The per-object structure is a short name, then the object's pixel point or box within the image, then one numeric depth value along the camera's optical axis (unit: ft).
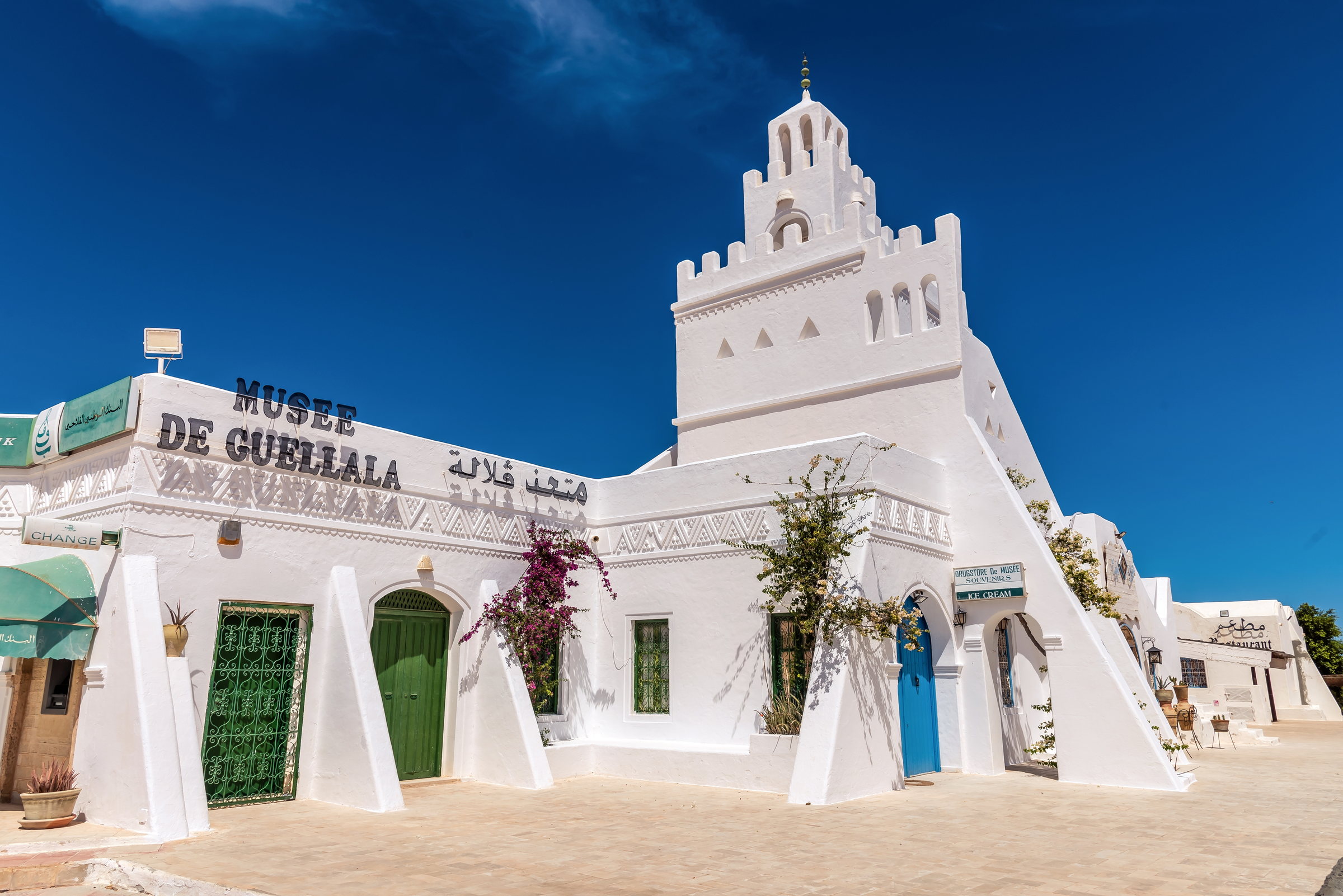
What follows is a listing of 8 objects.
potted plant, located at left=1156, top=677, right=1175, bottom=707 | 56.24
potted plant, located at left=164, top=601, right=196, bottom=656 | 29.12
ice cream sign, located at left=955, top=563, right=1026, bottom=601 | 40.57
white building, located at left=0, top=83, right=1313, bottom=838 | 30.71
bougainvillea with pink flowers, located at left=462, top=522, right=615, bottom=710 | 40.45
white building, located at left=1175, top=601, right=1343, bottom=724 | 91.86
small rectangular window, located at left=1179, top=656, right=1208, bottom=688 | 92.88
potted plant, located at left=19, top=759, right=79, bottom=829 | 25.41
